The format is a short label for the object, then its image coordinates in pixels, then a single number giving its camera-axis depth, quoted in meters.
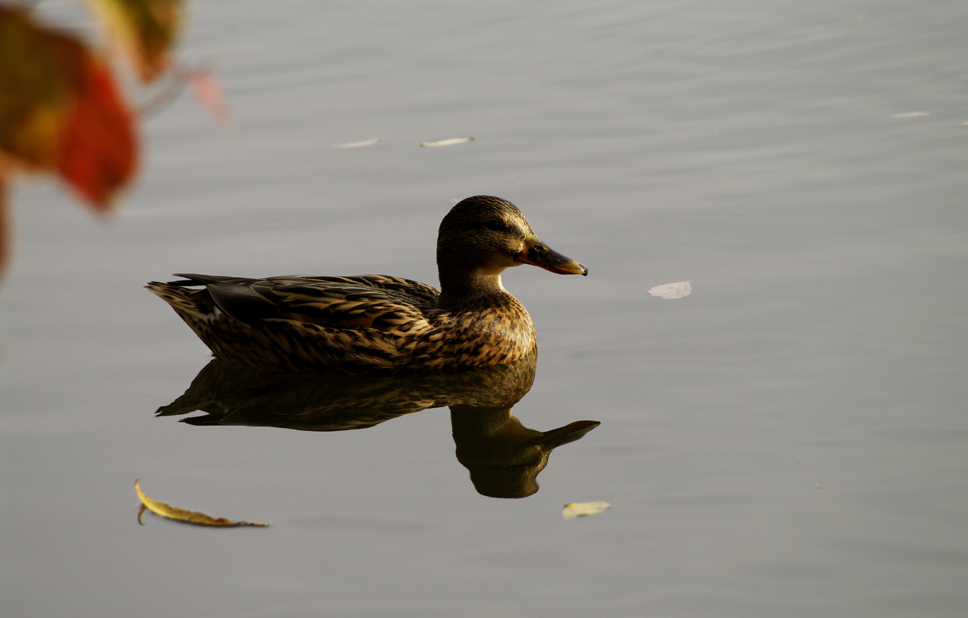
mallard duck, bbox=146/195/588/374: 12.48
